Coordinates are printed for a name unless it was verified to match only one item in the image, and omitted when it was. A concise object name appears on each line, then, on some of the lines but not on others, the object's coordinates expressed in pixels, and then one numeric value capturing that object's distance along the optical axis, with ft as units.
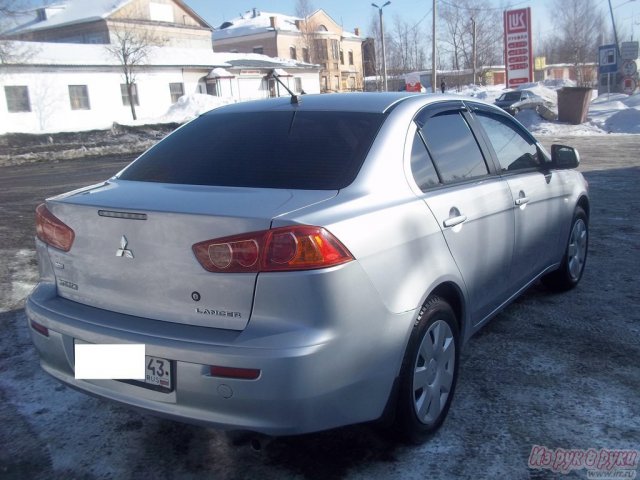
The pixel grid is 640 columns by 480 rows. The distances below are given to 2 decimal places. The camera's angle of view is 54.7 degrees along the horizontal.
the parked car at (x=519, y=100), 100.27
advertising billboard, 102.70
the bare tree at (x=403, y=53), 234.79
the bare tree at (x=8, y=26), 93.45
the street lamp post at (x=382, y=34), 138.90
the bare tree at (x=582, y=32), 201.05
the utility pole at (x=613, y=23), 114.07
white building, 100.94
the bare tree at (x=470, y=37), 198.08
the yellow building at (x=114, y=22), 152.87
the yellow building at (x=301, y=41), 211.20
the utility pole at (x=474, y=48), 168.96
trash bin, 81.25
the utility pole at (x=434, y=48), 121.75
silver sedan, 7.57
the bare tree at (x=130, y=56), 113.50
